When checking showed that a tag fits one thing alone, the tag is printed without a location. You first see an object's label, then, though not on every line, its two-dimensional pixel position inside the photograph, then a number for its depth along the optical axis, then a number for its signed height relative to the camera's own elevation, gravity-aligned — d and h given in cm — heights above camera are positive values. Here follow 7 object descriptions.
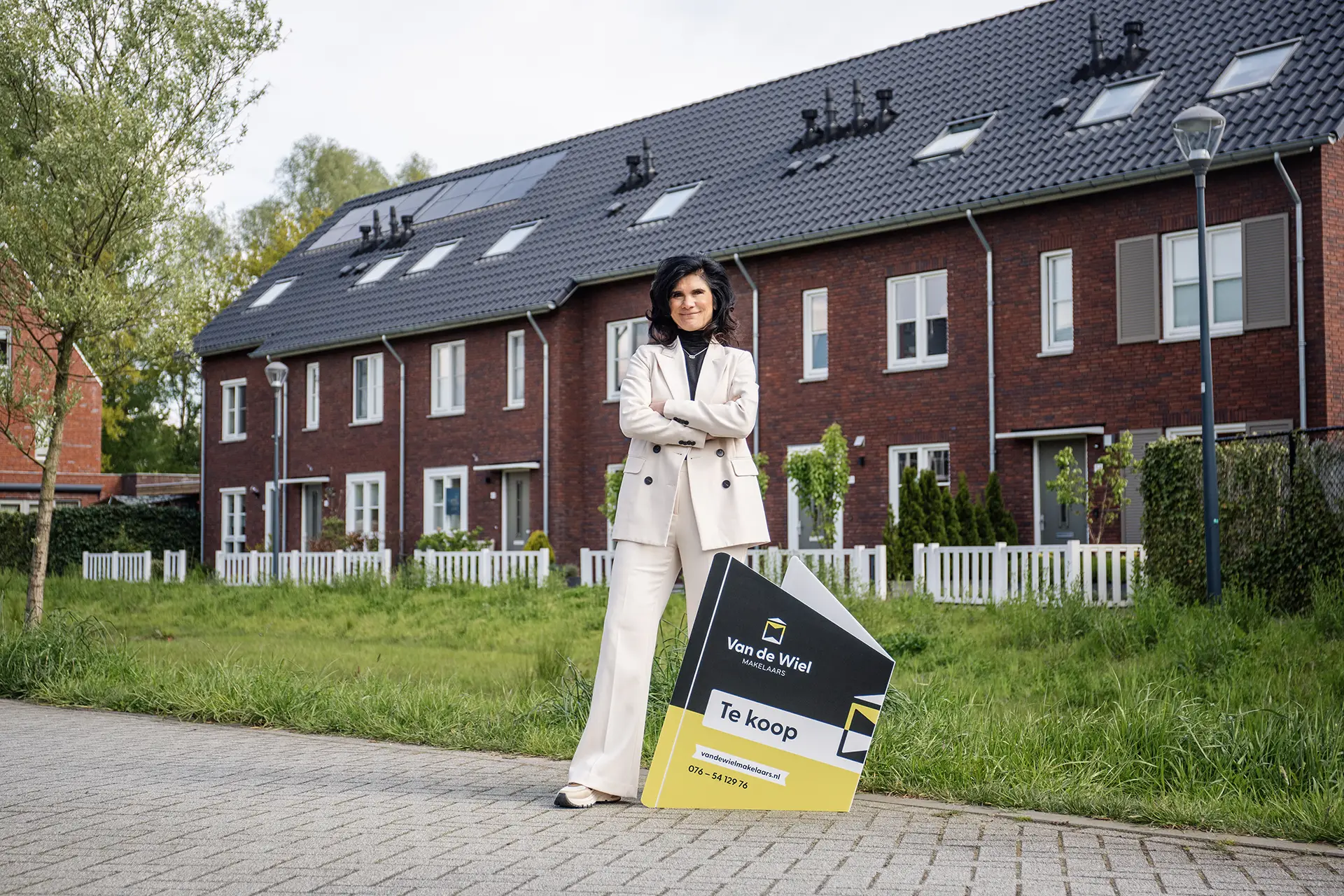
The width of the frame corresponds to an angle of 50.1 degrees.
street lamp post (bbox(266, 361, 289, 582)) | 2430 +242
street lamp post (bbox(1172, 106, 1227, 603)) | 1216 +293
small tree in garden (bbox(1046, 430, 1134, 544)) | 1895 +34
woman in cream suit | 565 +2
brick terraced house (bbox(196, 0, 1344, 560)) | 1858 +380
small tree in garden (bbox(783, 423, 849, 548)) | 2109 +55
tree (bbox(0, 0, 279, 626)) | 1379 +355
